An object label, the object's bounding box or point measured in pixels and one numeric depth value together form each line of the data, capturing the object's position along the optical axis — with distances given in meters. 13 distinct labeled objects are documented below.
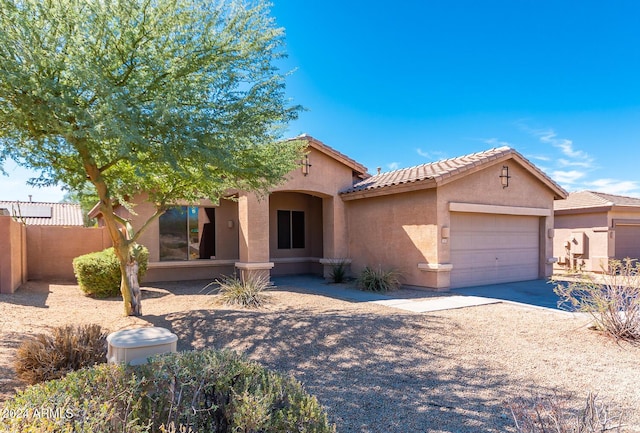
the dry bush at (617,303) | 7.02
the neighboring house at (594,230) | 19.14
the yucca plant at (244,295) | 9.66
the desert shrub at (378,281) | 12.29
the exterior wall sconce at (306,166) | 14.08
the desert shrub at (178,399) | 2.57
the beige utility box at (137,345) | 4.19
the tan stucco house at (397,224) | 12.52
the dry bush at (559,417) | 2.94
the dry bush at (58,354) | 5.07
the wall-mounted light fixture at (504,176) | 13.91
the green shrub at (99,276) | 11.65
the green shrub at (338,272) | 14.32
